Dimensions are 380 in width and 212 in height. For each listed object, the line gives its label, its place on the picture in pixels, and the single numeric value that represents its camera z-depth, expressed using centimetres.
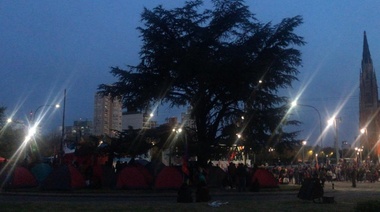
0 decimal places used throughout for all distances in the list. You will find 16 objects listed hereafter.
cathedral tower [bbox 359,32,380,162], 13350
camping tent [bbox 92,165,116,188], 3587
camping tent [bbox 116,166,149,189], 3425
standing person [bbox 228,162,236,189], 3591
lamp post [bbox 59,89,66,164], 4229
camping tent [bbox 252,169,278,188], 3631
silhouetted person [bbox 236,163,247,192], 3416
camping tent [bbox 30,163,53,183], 3703
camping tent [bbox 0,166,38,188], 3422
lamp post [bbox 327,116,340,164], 5262
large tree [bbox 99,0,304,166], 3778
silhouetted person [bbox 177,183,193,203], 2191
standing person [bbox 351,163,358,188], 4022
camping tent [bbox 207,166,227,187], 3750
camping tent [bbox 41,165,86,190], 3253
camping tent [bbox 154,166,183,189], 3400
